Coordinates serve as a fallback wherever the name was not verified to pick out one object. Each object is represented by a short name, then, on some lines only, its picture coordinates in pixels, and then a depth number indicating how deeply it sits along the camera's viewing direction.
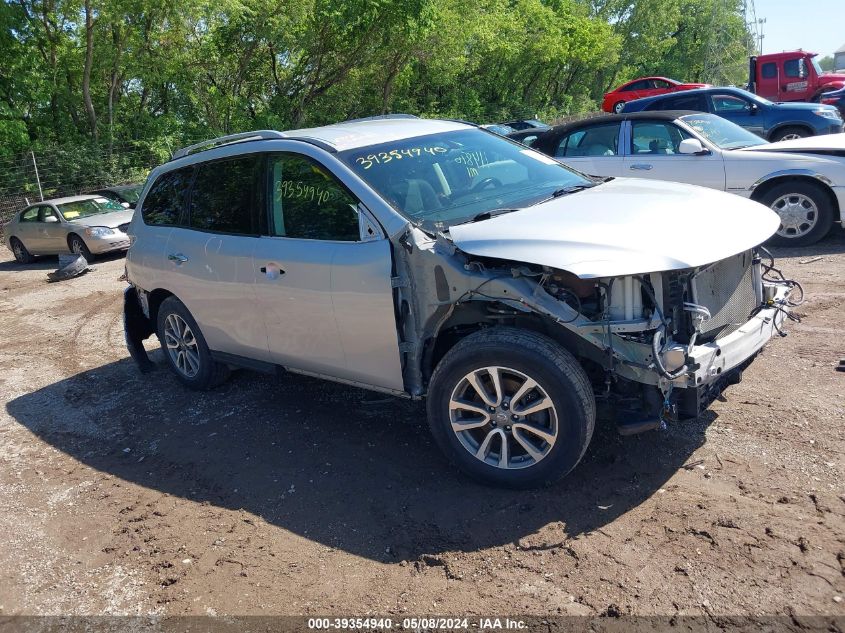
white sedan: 8.24
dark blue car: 13.66
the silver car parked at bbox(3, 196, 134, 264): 14.57
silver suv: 3.60
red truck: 22.42
